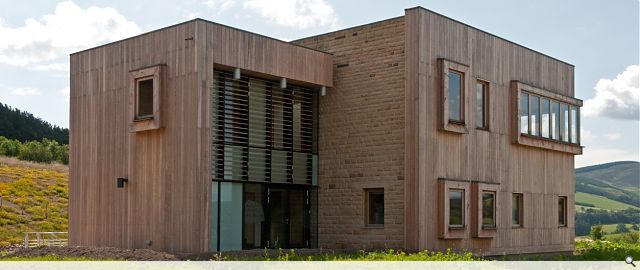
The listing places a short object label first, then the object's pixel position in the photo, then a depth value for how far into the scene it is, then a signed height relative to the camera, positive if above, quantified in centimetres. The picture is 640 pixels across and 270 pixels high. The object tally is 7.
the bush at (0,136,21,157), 5992 +131
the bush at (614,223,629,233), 6582 -444
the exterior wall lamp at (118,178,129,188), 1936 -30
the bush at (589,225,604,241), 3231 -230
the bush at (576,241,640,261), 1967 -201
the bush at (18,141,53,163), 6012 +92
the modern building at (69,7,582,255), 1839 +67
